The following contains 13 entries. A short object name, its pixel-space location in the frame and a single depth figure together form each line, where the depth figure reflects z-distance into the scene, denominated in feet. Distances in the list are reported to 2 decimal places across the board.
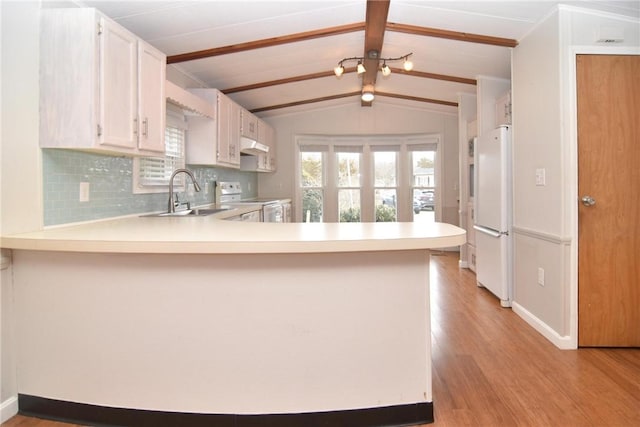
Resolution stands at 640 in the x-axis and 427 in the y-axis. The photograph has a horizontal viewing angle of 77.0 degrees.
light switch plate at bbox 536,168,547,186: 9.41
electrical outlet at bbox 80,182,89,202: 7.71
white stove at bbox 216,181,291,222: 15.40
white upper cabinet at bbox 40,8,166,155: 6.47
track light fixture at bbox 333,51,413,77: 12.60
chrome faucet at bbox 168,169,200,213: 9.94
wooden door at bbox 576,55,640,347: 8.58
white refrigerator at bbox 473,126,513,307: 11.61
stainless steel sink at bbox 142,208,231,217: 10.51
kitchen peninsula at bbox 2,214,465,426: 5.76
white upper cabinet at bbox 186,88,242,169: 12.44
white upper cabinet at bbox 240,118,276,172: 17.84
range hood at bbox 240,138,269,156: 15.40
